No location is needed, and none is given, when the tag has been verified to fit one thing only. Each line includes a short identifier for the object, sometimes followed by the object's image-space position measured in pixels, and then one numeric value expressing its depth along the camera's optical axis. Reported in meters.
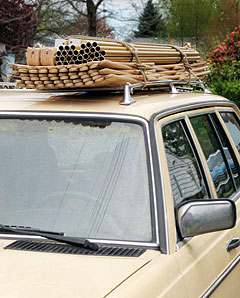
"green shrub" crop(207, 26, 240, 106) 13.75
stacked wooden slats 3.21
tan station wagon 2.46
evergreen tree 52.71
